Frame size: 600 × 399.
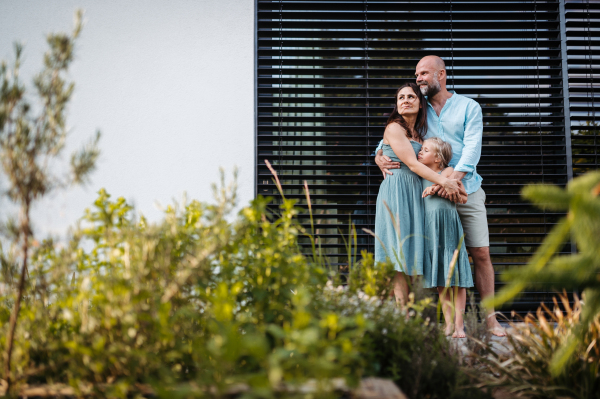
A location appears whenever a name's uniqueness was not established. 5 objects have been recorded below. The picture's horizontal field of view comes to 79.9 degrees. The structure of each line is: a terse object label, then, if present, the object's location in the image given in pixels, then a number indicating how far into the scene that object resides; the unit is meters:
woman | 2.65
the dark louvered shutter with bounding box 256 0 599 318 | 3.47
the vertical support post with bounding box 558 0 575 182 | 3.48
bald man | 2.85
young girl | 2.59
